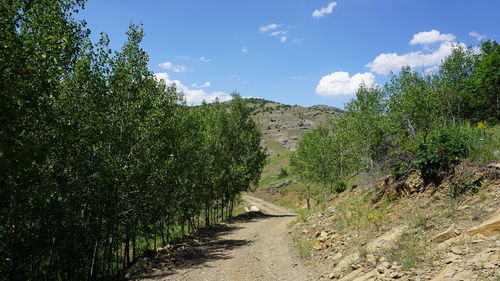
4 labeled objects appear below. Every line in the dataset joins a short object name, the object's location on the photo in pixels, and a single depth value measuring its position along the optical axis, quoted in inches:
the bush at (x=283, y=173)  3355.6
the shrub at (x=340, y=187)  1448.1
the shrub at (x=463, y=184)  477.7
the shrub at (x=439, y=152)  531.5
